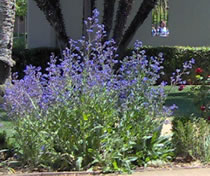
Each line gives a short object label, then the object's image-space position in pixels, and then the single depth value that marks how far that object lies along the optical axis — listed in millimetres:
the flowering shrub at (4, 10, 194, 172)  8979
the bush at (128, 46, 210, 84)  26810
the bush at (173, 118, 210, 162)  9791
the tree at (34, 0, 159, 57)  22204
